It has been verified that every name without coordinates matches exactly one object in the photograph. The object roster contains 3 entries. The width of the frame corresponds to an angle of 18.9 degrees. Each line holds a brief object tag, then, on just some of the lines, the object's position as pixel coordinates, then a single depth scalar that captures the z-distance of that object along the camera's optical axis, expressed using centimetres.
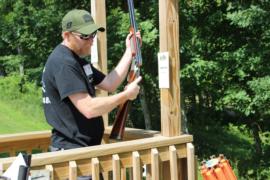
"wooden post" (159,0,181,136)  491
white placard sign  492
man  429
